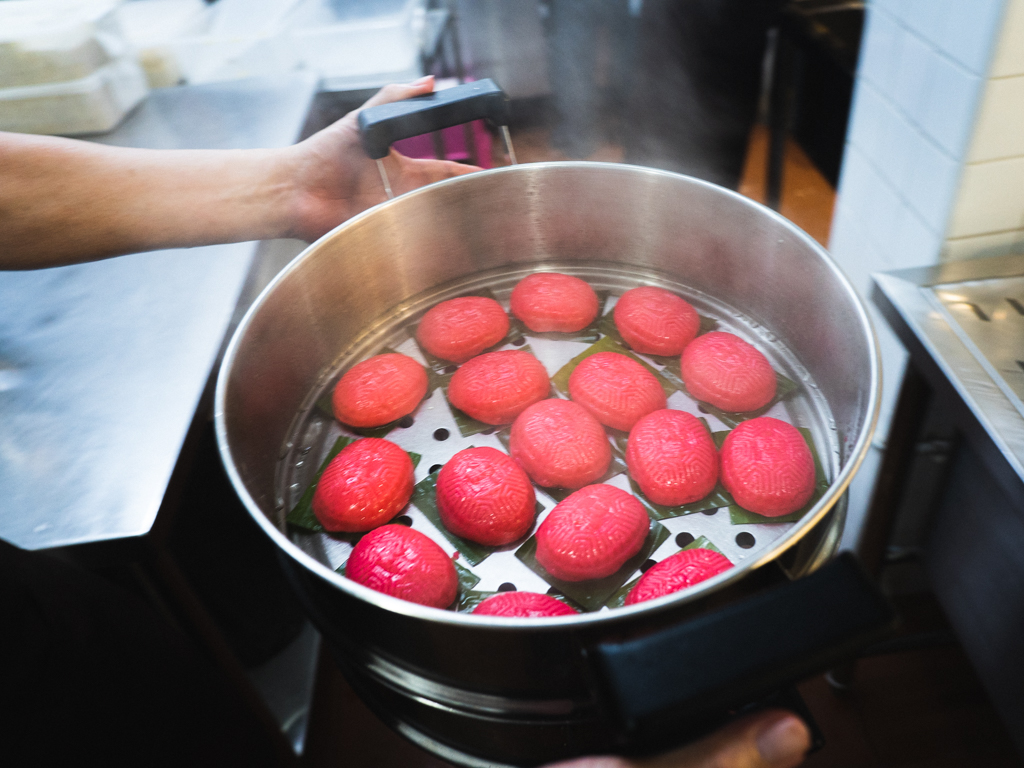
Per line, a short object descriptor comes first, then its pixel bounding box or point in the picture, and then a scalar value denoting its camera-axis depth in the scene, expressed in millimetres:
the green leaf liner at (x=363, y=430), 872
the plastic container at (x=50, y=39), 1309
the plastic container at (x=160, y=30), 1636
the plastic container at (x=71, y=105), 1377
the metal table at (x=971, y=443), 792
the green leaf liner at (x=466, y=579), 702
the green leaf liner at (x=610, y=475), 774
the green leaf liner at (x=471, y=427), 858
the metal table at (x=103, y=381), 761
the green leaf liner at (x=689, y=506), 747
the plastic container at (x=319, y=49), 1665
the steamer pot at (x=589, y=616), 418
